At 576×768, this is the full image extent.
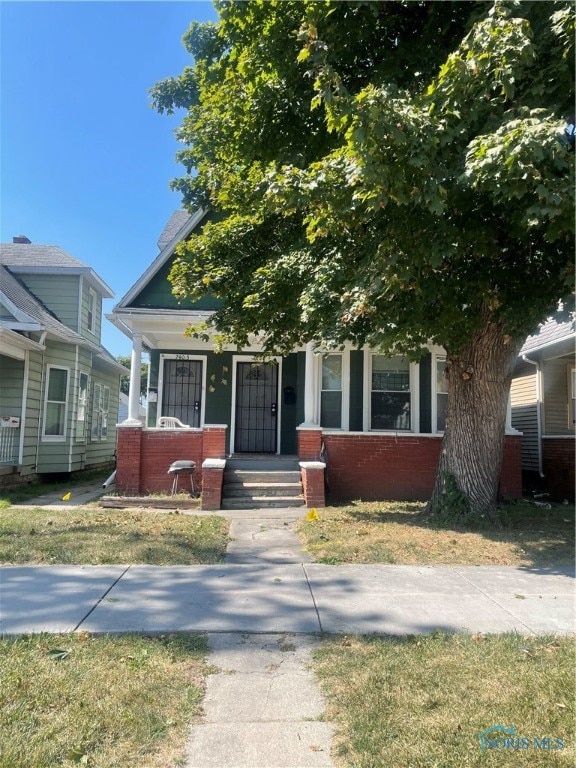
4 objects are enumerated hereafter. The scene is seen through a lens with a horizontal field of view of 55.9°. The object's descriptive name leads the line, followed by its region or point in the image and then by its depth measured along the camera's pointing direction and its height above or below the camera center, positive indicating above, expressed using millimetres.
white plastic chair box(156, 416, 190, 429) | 11094 +1
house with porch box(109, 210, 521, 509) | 10297 +204
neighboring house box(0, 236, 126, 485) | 11633 +1428
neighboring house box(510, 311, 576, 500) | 12453 +507
